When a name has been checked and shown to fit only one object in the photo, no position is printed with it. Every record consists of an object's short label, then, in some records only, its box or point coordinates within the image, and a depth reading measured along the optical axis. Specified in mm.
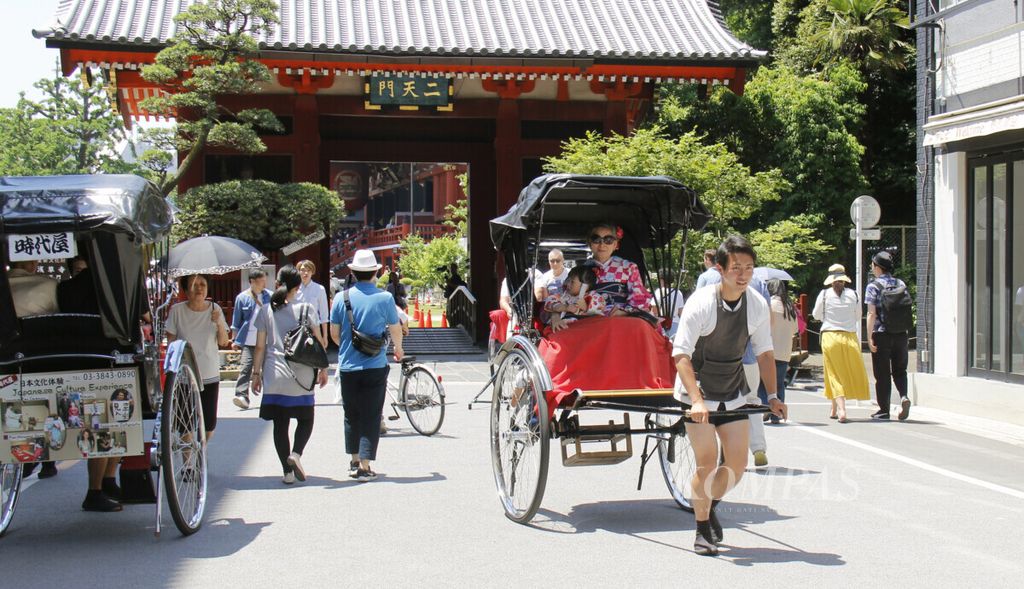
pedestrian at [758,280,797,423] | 11352
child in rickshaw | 7375
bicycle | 11289
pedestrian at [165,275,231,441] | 8602
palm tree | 25422
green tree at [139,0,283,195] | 18203
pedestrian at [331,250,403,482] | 8617
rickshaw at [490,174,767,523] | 6625
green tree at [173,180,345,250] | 18891
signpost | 16719
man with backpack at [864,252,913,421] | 12352
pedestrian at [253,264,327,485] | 8570
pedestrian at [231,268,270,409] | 12320
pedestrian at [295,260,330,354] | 12848
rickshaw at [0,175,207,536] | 6203
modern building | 12391
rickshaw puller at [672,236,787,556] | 6008
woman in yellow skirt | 12438
